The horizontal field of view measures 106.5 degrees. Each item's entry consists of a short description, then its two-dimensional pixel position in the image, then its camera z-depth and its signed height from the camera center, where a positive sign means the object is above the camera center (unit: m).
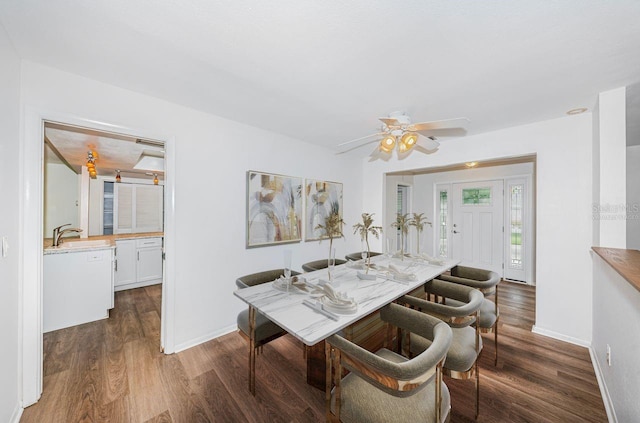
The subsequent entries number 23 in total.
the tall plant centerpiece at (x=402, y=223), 2.78 -0.14
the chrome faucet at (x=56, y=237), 3.03 -0.34
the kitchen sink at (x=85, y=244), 3.04 -0.45
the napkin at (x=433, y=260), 2.68 -0.56
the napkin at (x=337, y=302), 1.50 -0.59
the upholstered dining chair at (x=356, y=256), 3.33 -0.63
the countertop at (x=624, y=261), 1.18 -0.32
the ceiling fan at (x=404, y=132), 1.95 +0.72
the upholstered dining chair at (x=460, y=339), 1.49 -0.90
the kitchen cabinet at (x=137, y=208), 4.84 +0.05
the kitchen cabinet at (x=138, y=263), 4.01 -0.91
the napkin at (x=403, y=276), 2.12 -0.58
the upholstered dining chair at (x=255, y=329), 1.81 -0.96
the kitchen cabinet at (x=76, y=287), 2.73 -0.93
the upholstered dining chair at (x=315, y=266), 2.78 -0.65
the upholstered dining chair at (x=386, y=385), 1.00 -0.81
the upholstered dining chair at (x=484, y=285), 1.95 -0.68
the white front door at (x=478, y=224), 4.68 -0.26
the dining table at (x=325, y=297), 1.40 -0.63
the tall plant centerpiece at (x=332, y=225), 2.23 -0.13
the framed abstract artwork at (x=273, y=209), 2.91 +0.03
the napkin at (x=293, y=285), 1.91 -0.60
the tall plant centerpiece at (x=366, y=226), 2.32 -0.15
